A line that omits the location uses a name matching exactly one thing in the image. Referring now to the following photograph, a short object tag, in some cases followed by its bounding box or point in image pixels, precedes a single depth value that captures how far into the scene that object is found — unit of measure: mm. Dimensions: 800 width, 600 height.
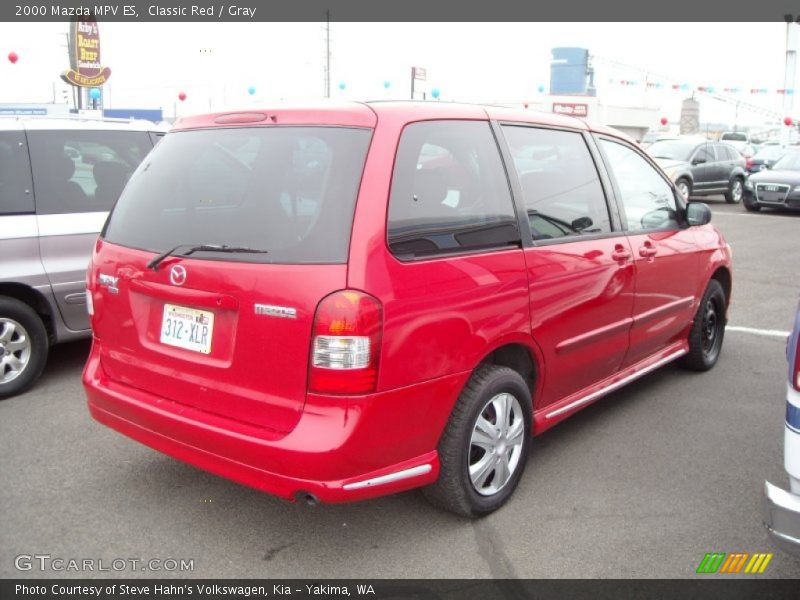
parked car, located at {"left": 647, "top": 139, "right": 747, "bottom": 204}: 18772
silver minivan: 4918
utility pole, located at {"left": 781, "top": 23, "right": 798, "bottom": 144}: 30953
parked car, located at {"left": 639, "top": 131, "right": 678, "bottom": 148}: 35528
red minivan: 2736
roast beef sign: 24484
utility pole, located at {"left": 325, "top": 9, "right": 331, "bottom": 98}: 31984
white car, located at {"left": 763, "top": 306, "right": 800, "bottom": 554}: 2438
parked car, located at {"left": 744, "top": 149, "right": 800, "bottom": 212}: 17141
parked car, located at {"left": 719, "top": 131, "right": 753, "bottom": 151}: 45250
